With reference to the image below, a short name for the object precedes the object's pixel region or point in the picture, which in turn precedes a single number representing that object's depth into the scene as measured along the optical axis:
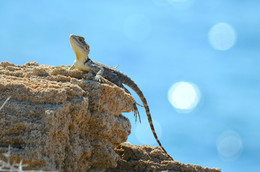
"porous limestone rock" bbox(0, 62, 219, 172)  9.28
